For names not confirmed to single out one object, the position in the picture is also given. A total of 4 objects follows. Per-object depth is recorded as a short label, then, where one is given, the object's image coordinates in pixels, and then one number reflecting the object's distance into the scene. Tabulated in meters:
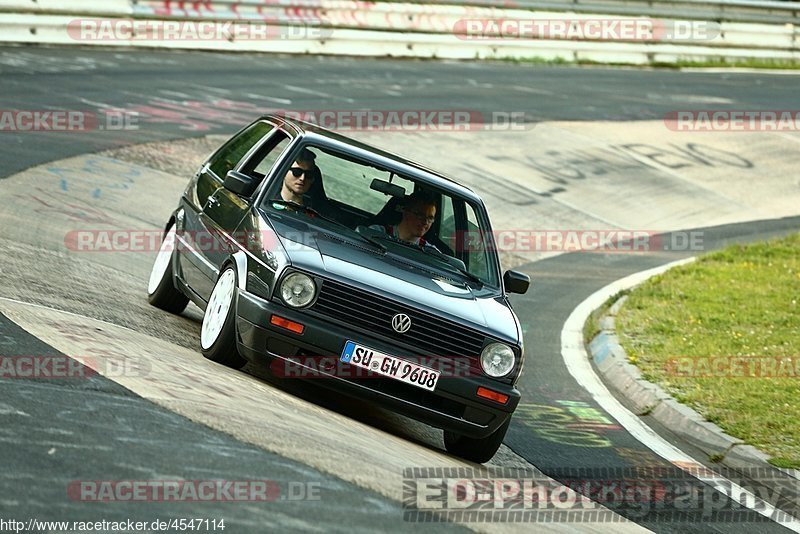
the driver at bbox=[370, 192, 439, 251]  16.69
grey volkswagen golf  14.36
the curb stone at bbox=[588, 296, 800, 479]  17.03
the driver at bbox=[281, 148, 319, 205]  16.59
